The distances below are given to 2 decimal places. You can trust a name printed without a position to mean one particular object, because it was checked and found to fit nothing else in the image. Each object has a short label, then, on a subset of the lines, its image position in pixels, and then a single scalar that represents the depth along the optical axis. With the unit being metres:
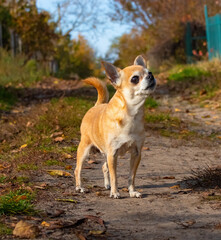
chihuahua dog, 4.03
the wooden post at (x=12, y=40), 22.26
